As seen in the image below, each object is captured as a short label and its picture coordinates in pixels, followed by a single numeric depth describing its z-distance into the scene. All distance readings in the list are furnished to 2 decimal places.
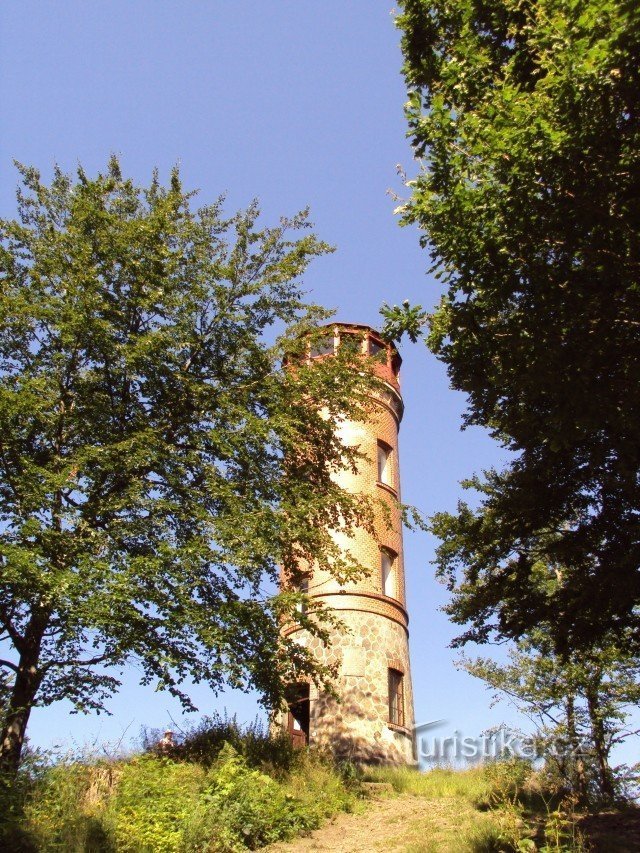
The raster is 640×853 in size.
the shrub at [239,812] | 8.76
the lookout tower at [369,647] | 16.02
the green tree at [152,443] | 10.54
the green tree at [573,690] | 16.62
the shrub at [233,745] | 11.74
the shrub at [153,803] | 8.40
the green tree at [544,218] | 6.61
